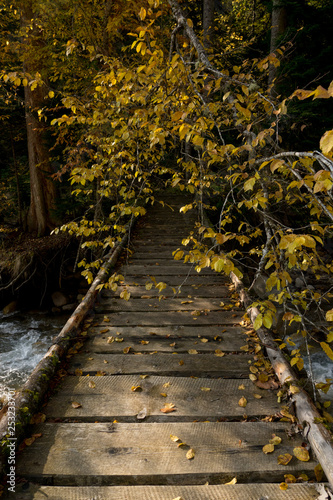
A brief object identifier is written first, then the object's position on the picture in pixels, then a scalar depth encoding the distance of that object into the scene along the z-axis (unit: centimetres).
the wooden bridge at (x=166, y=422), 185
